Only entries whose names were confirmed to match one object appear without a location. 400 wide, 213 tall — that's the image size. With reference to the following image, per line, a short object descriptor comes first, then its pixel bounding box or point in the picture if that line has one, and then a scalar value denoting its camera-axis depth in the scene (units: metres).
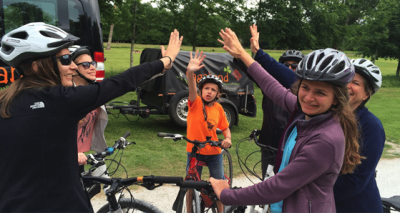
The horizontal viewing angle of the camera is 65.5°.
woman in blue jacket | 1.98
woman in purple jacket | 1.54
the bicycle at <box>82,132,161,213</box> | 2.85
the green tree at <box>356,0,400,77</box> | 28.30
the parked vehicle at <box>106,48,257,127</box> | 8.34
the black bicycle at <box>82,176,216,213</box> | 2.10
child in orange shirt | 3.68
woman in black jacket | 1.60
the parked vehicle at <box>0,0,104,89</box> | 5.07
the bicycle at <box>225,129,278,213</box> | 2.78
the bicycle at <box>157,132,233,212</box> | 3.05
